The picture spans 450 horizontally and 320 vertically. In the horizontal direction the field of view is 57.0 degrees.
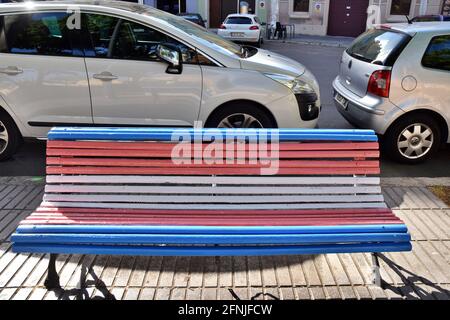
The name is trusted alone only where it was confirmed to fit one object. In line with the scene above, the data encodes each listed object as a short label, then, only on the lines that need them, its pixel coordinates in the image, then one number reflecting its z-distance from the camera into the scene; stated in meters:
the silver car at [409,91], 4.50
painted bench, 2.66
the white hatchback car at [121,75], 4.27
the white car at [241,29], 16.55
